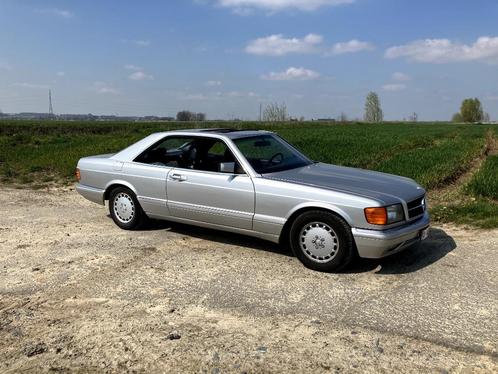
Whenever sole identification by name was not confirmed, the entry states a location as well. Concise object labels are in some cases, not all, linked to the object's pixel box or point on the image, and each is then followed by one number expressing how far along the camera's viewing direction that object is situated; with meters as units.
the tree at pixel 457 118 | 121.94
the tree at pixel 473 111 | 119.62
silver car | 4.82
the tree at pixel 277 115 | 92.44
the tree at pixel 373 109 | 117.11
